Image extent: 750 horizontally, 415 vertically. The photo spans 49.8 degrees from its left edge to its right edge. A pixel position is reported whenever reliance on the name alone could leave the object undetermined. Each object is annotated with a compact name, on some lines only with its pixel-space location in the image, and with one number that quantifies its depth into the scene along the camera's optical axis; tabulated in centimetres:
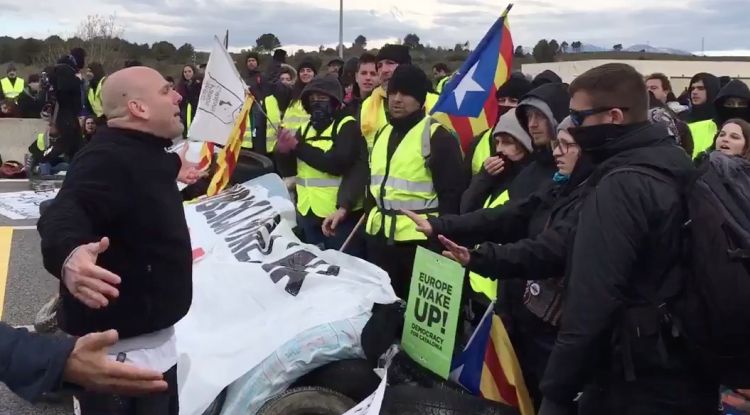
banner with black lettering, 365
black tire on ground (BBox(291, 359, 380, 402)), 354
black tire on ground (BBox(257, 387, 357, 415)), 343
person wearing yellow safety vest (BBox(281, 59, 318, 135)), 703
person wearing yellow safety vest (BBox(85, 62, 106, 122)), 1338
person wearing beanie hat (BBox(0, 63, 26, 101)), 1883
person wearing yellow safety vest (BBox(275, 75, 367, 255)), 566
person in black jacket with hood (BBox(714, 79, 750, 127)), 611
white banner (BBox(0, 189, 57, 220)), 1032
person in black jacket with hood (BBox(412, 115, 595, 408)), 286
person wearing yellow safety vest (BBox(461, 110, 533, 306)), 406
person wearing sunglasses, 237
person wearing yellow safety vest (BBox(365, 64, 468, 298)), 466
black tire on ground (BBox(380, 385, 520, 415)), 318
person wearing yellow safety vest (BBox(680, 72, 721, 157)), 702
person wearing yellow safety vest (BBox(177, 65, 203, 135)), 1188
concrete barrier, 1495
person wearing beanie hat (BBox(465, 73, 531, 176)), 495
